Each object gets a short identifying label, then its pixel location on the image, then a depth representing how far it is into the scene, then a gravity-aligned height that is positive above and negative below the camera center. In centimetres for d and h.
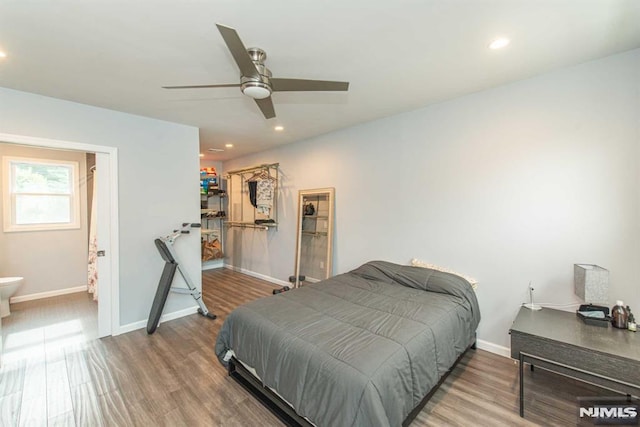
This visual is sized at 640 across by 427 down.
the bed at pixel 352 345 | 156 -95
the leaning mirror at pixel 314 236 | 441 -46
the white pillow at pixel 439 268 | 294 -69
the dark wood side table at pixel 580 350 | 167 -93
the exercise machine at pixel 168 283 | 333 -97
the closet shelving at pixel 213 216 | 640 -19
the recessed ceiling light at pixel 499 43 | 197 +125
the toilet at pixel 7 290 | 368 -115
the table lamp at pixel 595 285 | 208 -57
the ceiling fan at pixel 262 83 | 172 +88
